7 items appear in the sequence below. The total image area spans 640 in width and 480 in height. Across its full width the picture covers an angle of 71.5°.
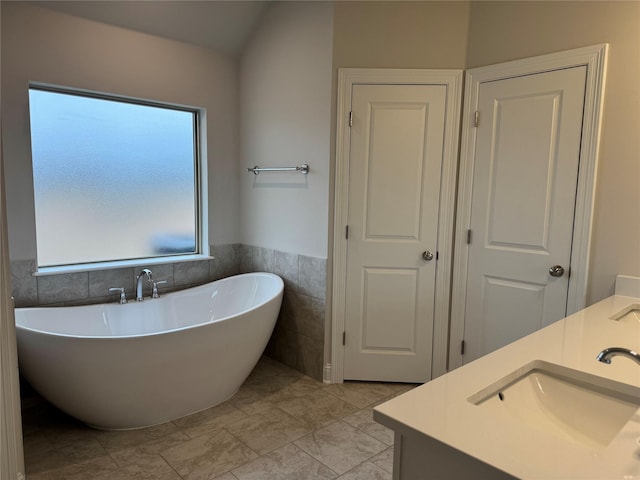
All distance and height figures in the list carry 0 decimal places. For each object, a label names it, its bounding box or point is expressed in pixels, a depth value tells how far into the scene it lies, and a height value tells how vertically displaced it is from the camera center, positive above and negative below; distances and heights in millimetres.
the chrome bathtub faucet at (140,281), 2998 -617
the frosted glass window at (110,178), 2801 +71
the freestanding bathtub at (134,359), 2158 -895
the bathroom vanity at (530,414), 836 -484
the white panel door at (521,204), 2408 -30
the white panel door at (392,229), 2816 -217
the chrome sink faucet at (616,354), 1024 -352
